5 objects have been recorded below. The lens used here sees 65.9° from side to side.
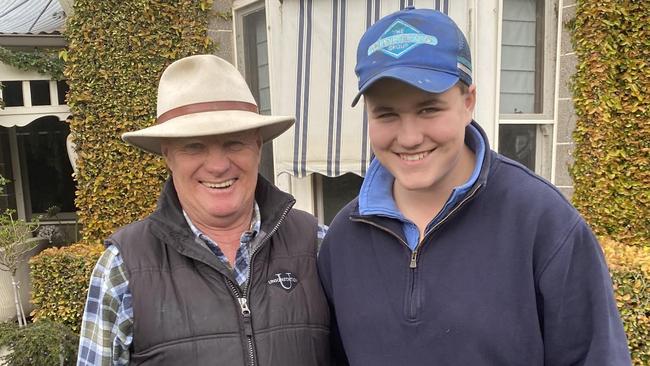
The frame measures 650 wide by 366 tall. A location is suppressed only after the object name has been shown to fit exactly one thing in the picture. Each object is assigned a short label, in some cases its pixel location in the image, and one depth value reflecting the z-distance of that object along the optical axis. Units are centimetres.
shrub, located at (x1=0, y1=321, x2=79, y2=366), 387
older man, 149
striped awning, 411
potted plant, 514
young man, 123
